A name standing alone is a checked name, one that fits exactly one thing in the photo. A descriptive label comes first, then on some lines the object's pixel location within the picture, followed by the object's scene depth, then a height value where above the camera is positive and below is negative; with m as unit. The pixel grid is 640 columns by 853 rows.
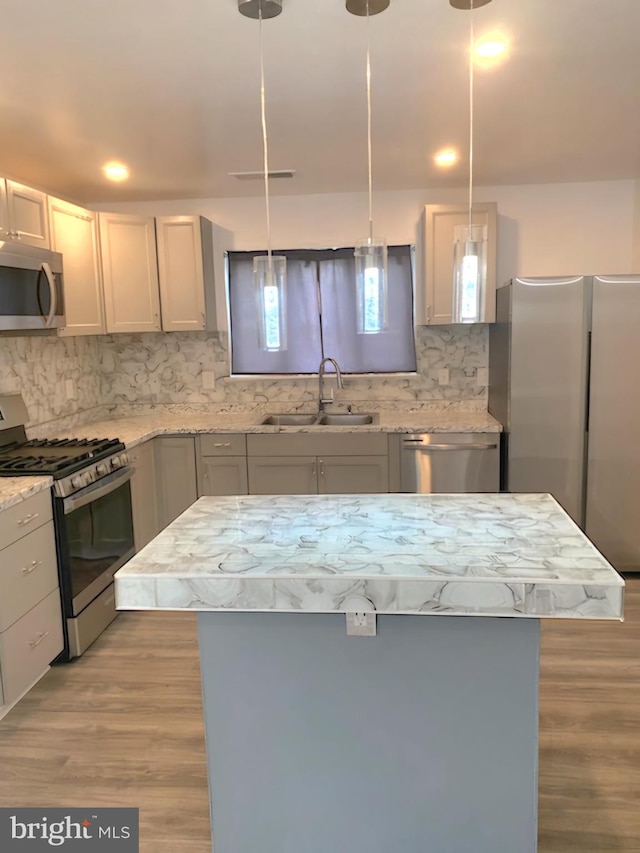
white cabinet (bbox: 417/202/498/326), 4.05 +0.54
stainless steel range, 2.95 -0.79
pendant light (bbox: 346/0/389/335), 1.67 +0.15
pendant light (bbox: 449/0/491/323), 1.71 +0.19
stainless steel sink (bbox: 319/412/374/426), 4.39 -0.51
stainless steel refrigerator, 3.66 -0.35
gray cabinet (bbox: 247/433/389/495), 3.96 -0.73
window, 4.46 +0.21
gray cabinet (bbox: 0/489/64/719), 2.53 -1.02
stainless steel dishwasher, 3.87 -0.72
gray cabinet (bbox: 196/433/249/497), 4.06 -0.73
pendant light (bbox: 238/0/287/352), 1.68 +0.12
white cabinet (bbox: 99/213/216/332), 4.10 +0.47
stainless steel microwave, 2.82 +0.28
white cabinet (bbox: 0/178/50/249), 2.95 +0.65
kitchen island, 1.52 -0.86
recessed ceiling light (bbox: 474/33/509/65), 2.06 +0.95
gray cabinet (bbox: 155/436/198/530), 4.10 -0.81
